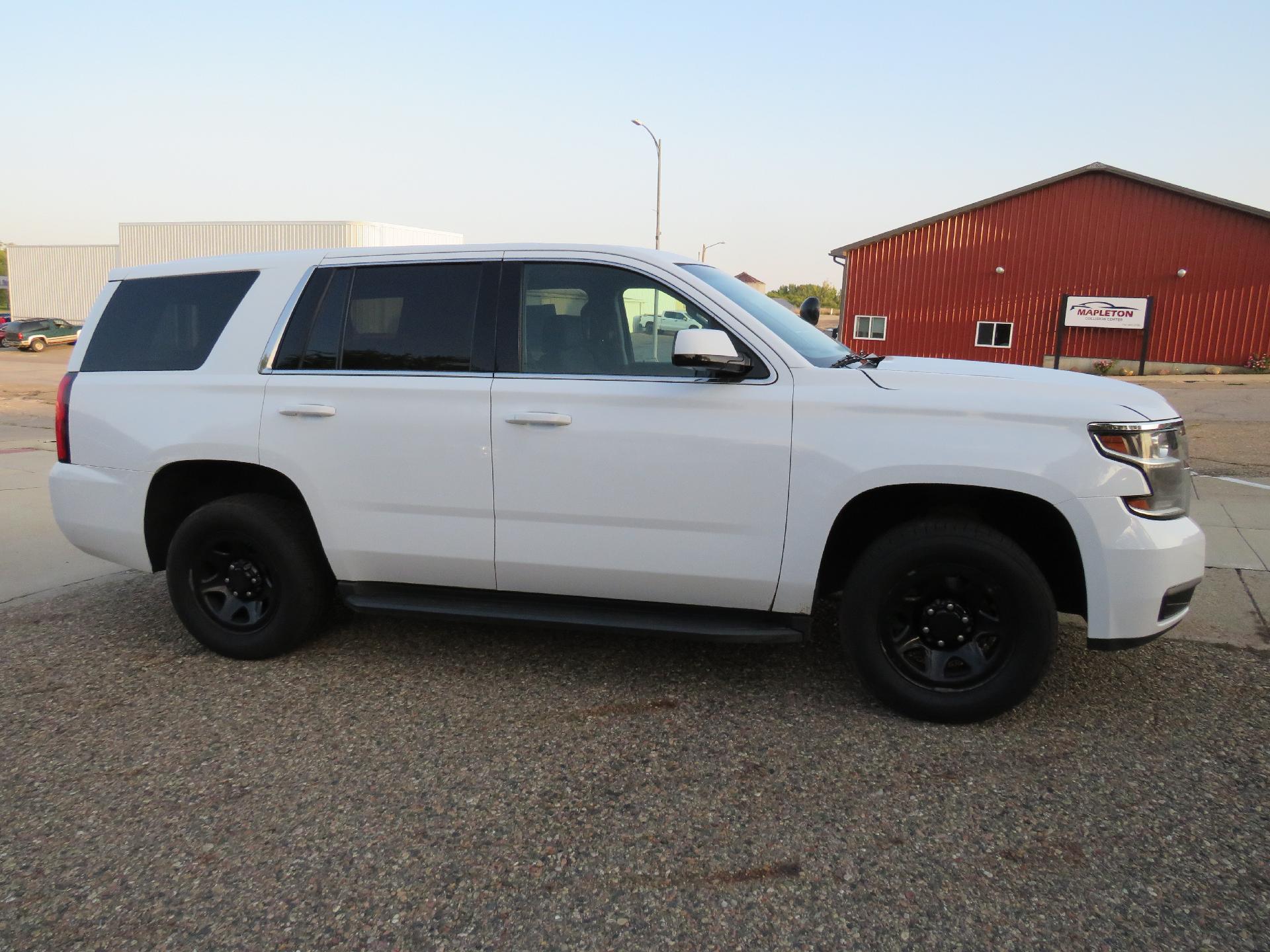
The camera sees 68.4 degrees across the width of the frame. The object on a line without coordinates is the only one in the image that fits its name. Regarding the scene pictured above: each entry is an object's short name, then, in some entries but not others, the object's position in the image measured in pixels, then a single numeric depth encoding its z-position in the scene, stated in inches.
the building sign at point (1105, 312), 1165.7
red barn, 1127.0
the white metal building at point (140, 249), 1743.4
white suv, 132.6
